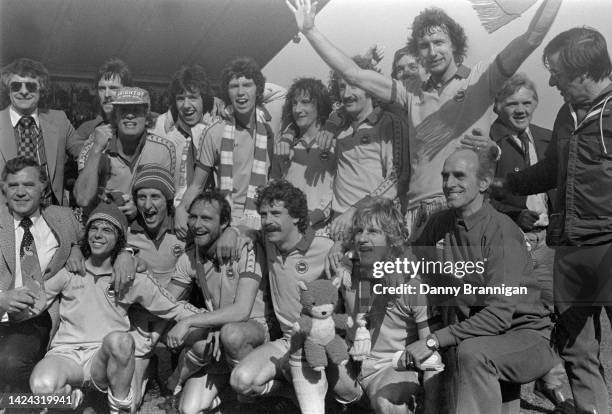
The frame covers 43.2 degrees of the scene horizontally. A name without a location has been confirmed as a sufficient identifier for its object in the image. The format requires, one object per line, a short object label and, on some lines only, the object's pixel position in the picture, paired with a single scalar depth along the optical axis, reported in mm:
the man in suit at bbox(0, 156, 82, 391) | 3391
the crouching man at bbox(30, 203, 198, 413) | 3328
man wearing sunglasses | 3564
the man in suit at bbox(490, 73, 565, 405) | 3279
